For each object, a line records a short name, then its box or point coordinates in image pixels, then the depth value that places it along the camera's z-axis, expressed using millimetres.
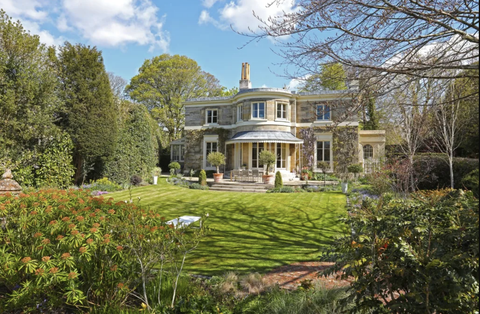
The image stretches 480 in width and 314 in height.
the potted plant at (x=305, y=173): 20281
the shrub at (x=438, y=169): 12422
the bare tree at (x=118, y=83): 36031
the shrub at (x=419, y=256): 1909
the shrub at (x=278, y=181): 16062
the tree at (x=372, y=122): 27284
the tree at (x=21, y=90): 11250
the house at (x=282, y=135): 20297
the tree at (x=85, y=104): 13768
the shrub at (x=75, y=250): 2738
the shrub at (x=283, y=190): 15180
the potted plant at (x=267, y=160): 17922
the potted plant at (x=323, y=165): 19570
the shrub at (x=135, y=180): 16250
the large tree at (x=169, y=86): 32375
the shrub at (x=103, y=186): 13562
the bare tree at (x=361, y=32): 4078
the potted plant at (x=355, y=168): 18389
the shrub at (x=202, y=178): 17953
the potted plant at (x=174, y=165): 22625
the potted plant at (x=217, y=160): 18984
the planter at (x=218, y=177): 18906
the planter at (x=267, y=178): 17922
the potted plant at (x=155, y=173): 17266
